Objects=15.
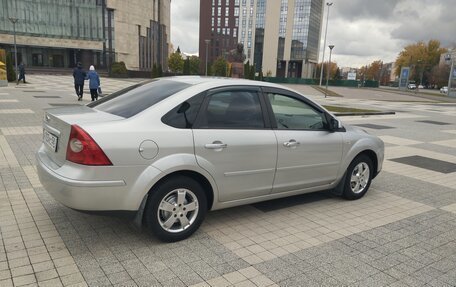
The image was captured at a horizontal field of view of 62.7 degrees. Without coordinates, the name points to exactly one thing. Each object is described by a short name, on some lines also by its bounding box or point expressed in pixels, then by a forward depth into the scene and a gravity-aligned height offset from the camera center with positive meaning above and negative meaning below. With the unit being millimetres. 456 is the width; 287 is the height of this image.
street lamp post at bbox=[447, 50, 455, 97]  52906 -734
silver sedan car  3402 -825
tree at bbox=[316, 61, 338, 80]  121012 +2196
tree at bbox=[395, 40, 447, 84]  105688 +5959
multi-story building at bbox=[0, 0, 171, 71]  61938 +5432
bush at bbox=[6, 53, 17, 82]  28172 -779
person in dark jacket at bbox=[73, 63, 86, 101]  17656 -695
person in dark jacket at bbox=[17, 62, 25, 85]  27138 -893
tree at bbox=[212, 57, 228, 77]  65794 +383
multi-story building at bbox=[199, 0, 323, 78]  106125 +10954
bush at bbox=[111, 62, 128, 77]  54125 -770
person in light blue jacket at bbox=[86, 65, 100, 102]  16484 -753
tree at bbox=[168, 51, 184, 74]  87869 +1269
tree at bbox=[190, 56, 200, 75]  72725 +786
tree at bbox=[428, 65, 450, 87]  90062 +1324
